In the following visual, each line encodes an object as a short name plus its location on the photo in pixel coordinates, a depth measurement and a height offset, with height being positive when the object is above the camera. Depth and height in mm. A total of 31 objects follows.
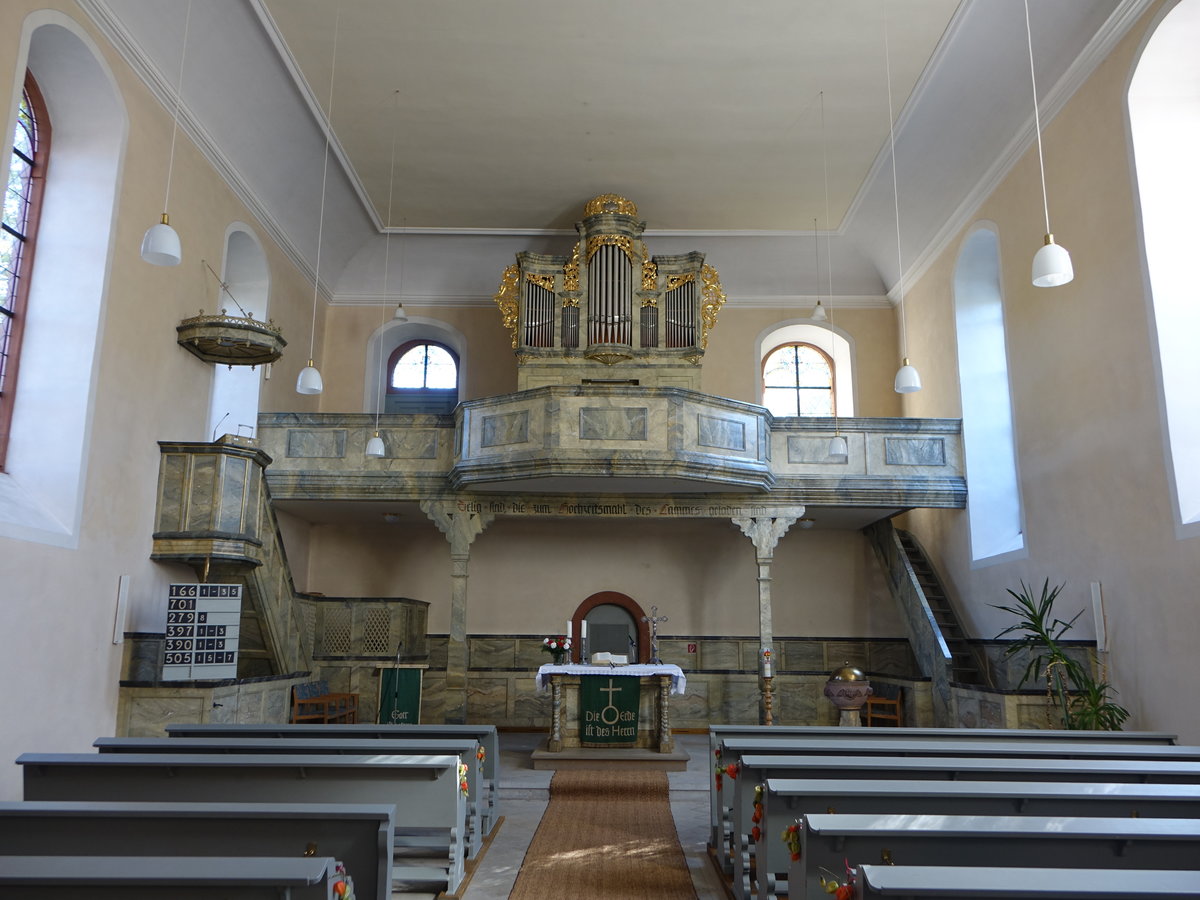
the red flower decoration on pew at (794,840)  4449 -871
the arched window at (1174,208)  9219 +4397
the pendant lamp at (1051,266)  7762 +3051
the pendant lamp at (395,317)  12930 +5320
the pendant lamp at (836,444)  14117 +2957
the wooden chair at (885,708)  14008 -856
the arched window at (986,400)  13680 +3581
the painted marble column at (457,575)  13180 +1005
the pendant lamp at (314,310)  11688 +5771
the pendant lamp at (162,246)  8445 +3447
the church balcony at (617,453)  12820 +2696
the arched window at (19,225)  9875 +4295
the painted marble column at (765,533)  13891 +1670
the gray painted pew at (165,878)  3199 -762
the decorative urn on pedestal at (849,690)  12695 -525
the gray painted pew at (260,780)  5544 -782
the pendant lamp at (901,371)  11305 +3218
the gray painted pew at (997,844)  3941 -798
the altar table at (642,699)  11891 -641
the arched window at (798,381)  18016 +4940
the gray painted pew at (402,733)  7828 -713
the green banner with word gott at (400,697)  13164 -686
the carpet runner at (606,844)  6438 -1548
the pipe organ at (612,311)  15156 +5249
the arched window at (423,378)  17875 +4916
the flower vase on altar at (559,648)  12391 -10
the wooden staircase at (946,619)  13633 +453
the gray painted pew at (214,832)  4367 -845
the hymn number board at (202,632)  10125 +134
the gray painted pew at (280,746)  6488 -678
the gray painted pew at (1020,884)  3006 -731
